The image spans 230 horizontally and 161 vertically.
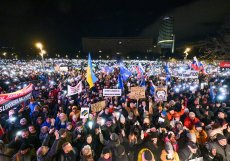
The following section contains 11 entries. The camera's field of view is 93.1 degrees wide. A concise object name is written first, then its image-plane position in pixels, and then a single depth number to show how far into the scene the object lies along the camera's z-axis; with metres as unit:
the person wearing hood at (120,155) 2.30
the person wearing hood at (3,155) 2.29
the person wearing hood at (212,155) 2.35
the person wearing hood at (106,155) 2.22
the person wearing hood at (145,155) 2.15
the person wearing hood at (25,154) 2.29
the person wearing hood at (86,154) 2.21
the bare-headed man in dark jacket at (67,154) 2.26
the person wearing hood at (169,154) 2.25
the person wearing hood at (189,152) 2.34
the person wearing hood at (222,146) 2.39
